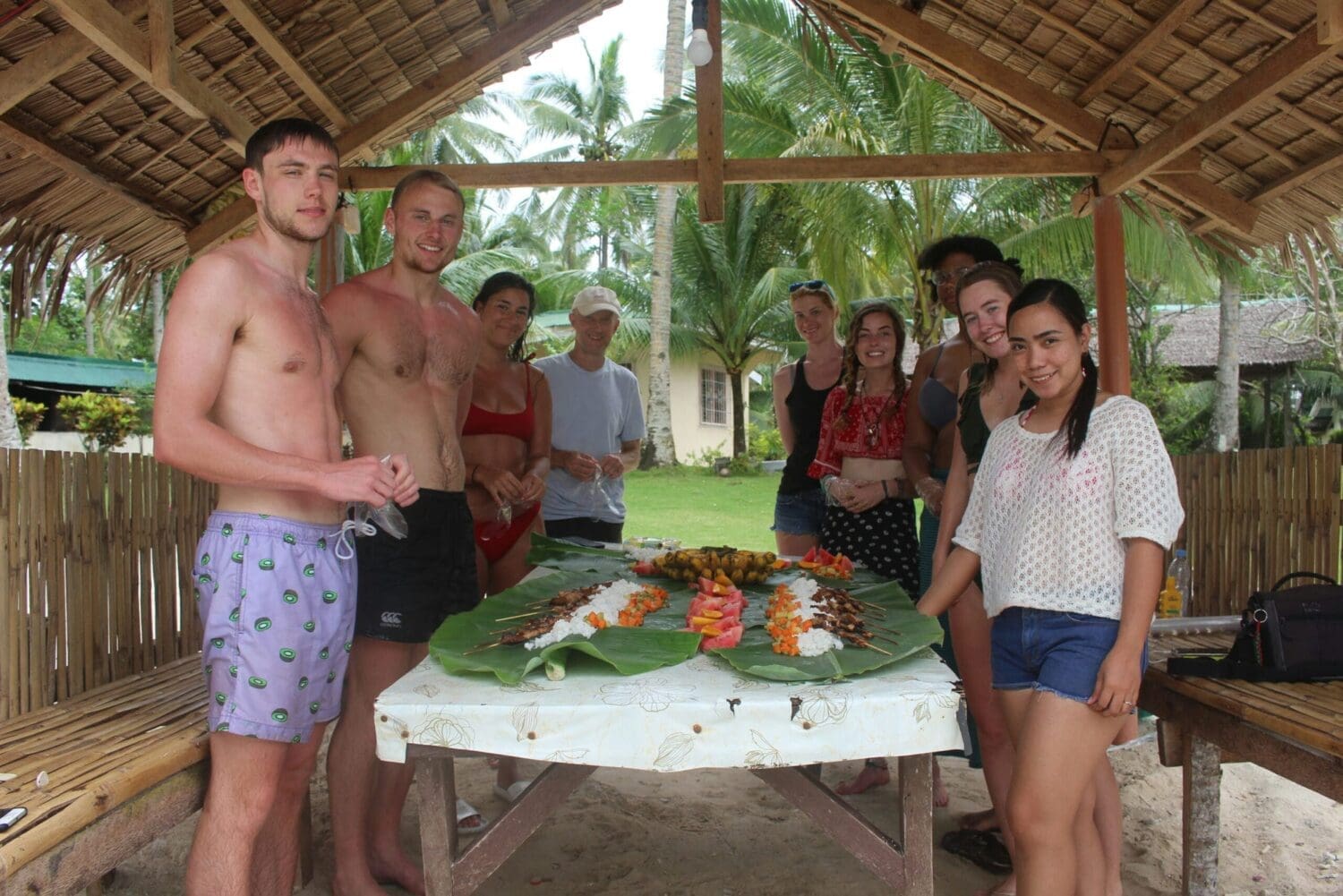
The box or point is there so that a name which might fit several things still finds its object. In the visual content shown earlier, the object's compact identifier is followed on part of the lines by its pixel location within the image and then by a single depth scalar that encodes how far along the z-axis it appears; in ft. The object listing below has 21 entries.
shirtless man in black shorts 10.36
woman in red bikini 14.38
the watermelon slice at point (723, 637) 8.49
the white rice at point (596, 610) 8.14
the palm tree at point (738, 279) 68.85
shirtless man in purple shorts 7.92
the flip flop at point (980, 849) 11.87
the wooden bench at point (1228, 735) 8.71
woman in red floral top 14.15
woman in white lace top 7.89
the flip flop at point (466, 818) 13.16
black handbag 10.03
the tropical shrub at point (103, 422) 63.10
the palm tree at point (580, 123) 104.94
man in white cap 16.88
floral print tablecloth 7.00
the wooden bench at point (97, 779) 6.98
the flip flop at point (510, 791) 14.24
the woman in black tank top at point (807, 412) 16.15
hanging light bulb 16.46
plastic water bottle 15.83
